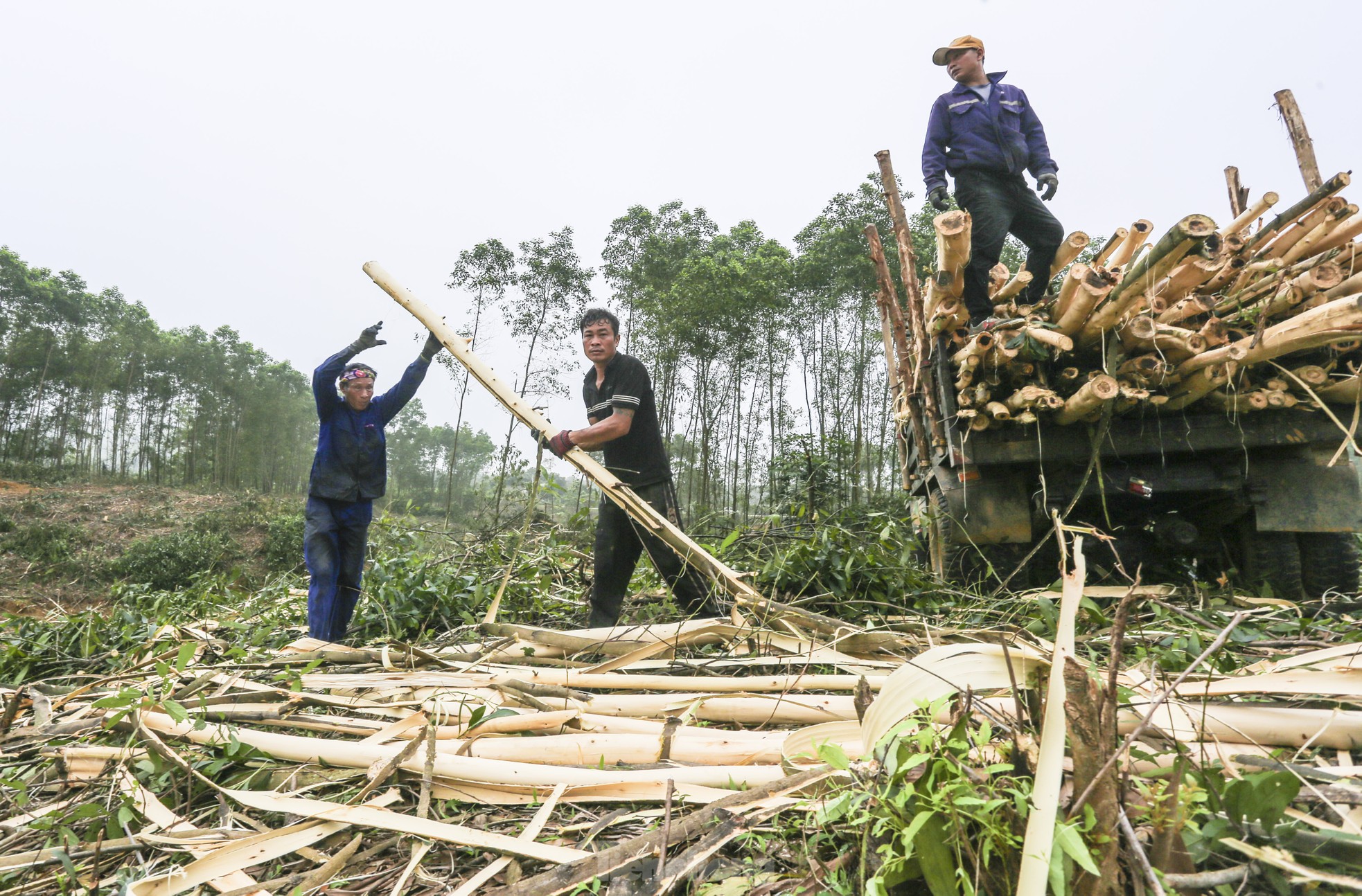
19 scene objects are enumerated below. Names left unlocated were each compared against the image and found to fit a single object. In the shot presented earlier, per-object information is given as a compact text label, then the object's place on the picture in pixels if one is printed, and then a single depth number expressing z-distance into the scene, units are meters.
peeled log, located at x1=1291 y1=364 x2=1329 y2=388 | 2.67
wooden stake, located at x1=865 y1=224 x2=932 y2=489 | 4.10
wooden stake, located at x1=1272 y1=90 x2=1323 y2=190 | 5.52
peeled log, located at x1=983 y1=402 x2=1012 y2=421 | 2.94
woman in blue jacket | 3.93
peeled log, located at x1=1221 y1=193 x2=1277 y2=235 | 3.43
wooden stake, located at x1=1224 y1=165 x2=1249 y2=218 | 5.33
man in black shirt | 3.52
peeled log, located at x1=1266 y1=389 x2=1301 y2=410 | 2.72
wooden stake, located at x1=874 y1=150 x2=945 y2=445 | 3.63
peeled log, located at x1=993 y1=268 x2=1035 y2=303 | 3.43
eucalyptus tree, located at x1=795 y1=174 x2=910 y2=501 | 17.97
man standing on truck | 3.96
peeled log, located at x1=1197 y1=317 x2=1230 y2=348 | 2.69
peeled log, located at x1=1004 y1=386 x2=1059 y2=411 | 2.84
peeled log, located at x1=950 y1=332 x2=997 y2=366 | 2.98
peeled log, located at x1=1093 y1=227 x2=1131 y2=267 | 3.78
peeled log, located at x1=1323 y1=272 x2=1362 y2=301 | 2.59
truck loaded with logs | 2.67
